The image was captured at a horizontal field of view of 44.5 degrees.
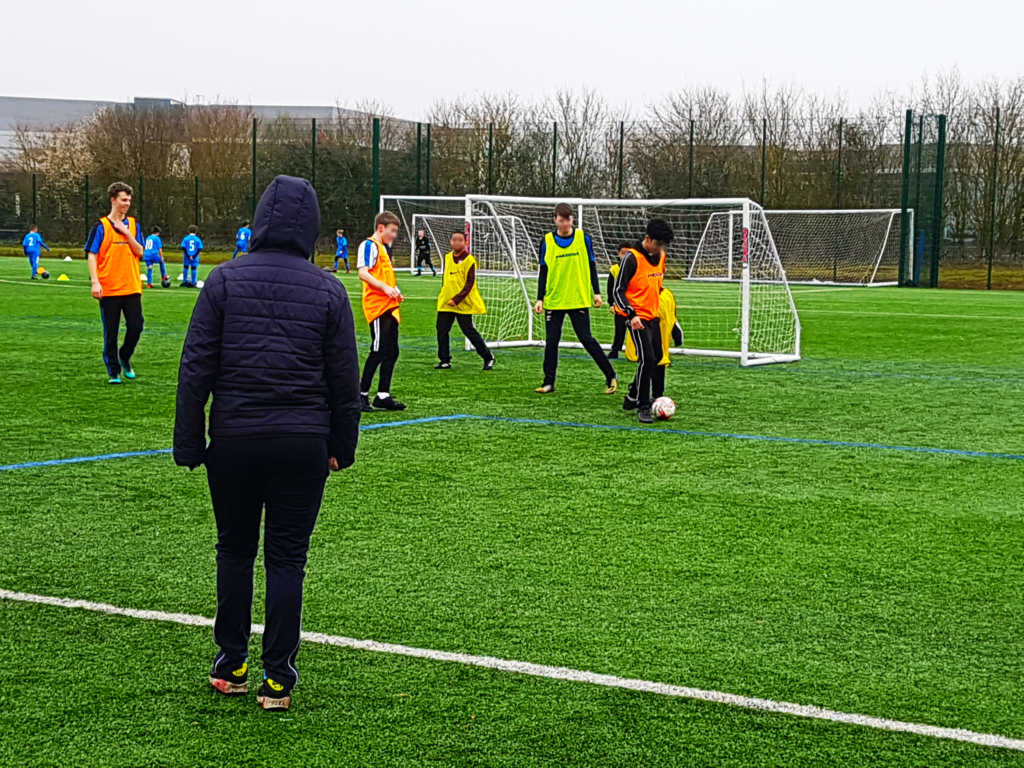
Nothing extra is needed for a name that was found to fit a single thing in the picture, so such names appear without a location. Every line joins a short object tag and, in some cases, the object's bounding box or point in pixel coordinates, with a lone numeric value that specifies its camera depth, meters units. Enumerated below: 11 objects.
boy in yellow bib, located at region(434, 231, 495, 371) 14.73
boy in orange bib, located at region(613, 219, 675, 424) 10.64
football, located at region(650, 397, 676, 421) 10.88
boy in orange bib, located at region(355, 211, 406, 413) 11.27
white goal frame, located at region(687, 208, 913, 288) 38.03
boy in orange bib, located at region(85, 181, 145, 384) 12.16
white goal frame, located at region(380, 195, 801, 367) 15.32
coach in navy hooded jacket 4.12
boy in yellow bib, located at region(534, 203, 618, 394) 12.45
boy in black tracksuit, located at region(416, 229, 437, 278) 40.34
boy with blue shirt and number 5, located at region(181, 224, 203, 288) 32.38
